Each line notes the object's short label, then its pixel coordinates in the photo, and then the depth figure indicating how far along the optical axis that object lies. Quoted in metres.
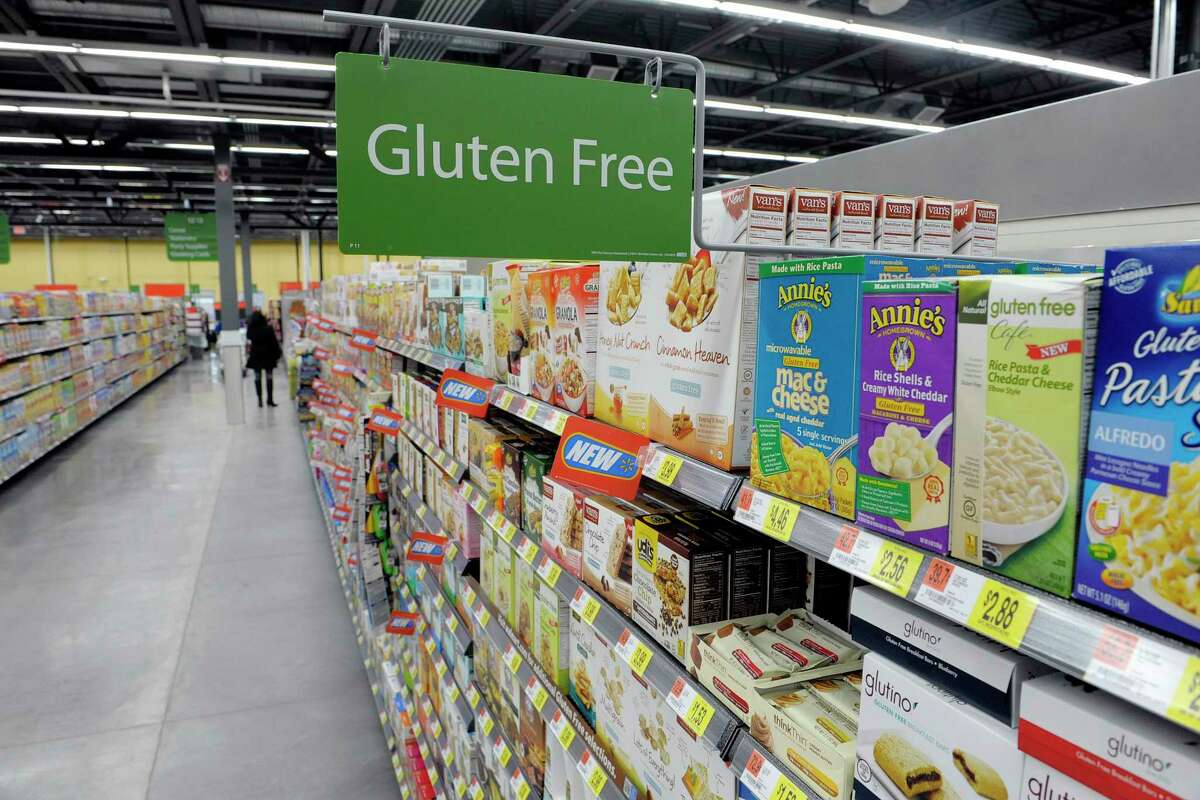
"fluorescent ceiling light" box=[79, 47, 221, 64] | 7.41
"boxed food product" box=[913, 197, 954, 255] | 1.47
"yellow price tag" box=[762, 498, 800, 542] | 1.16
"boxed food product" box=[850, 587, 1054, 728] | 0.88
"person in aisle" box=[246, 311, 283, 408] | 13.25
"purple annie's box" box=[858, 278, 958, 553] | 0.94
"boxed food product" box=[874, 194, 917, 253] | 1.42
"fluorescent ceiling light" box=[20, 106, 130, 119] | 9.58
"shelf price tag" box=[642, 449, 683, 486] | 1.44
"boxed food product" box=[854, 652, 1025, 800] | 0.89
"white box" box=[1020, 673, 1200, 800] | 0.71
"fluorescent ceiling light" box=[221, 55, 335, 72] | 7.75
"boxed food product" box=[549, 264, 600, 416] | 1.88
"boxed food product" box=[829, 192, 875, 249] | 1.38
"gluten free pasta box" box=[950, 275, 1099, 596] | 0.80
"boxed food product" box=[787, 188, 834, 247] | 1.35
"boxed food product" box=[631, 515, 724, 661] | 1.48
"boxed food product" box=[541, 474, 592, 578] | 1.97
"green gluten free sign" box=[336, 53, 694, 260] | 1.20
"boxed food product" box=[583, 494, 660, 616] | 1.73
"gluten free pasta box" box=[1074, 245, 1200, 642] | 0.71
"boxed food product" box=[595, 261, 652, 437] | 1.63
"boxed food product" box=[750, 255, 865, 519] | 1.09
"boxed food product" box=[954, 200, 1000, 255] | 1.51
